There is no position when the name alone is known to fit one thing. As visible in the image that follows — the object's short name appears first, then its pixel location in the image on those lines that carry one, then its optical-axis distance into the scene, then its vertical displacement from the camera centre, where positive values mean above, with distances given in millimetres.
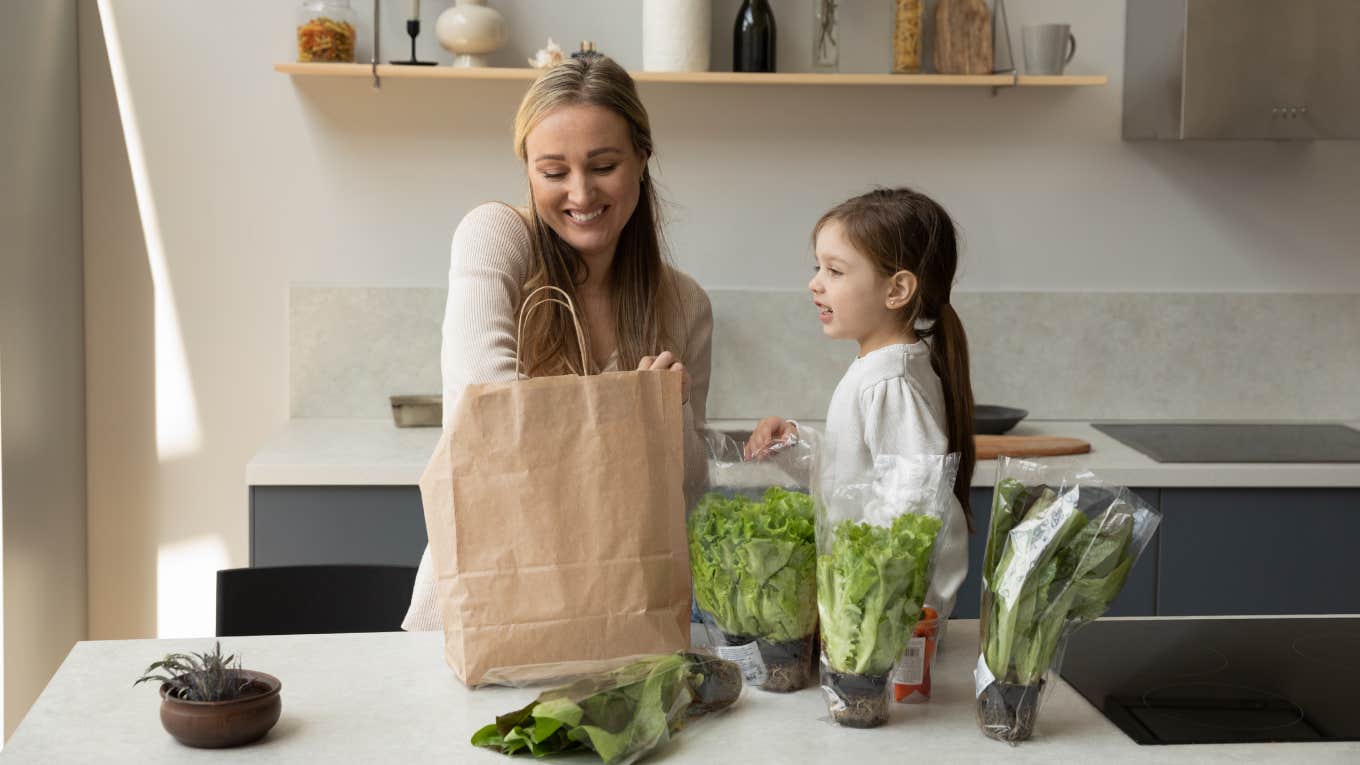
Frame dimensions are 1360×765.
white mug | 3086 +690
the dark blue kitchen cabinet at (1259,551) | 2783 -373
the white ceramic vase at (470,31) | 3006 +689
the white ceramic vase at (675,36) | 3027 +690
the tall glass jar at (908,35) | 3096 +714
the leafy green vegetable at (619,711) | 1226 -321
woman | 1732 +149
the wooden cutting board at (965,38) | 3113 +712
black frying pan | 3039 -134
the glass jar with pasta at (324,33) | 2988 +676
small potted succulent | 1227 -312
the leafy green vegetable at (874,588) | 1228 -203
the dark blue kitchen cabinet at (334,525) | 2695 -337
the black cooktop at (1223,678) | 1338 -330
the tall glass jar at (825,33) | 3129 +723
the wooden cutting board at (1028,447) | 2828 -176
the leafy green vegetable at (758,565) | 1330 -199
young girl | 1889 +46
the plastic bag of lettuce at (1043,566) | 1223 -180
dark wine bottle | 3078 +699
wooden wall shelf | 2967 +598
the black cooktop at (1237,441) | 2832 -167
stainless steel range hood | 2908 +615
